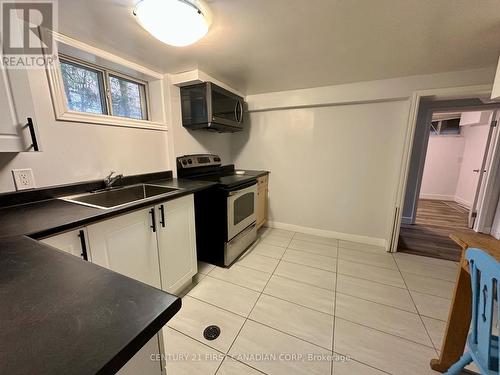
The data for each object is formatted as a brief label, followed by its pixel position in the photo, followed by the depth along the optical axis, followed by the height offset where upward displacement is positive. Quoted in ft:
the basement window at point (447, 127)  16.40 +1.84
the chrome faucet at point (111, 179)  5.62 -0.84
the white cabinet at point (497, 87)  4.76 +1.49
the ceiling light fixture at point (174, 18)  3.52 +2.40
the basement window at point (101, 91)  5.27 +1.72
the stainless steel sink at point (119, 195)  5.05 -1.26
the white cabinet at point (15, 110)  3.14 +0.62
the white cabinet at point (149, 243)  3.63 -2.05
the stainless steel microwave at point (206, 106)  7.23 +1.60
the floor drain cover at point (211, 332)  4.57 -4.18
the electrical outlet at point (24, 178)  4.23 -0.62
